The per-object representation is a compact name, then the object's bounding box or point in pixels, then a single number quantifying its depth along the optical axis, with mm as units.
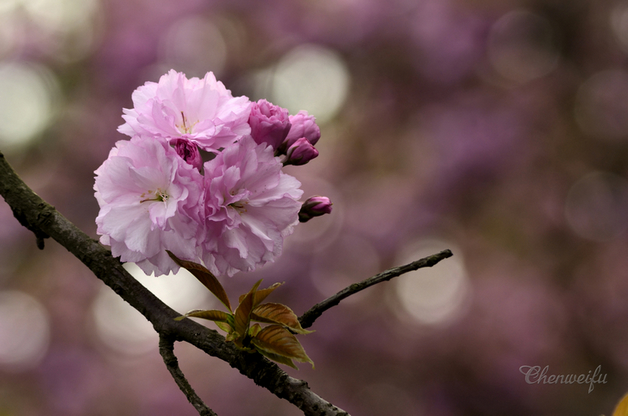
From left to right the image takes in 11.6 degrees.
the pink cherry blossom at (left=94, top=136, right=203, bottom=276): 1065
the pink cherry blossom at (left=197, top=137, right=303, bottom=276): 1070
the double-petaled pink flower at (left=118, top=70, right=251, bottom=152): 1072
